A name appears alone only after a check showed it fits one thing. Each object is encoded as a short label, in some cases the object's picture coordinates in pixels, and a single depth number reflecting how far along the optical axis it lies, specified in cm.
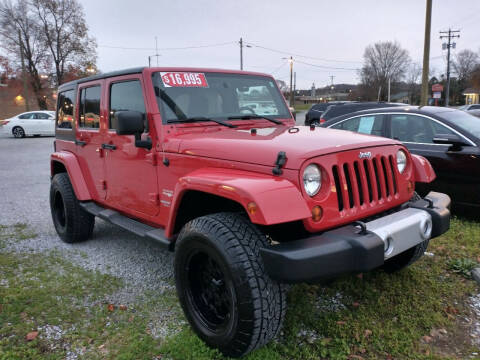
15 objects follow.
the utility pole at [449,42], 5372
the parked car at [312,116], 1240
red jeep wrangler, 227
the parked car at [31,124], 2078
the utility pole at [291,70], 4712
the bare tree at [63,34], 3850
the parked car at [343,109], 1108
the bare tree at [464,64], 7138
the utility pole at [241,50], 4594
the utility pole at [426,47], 1387
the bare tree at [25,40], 3644
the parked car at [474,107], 3008
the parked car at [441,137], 485
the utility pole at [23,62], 3388
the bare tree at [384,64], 7862
